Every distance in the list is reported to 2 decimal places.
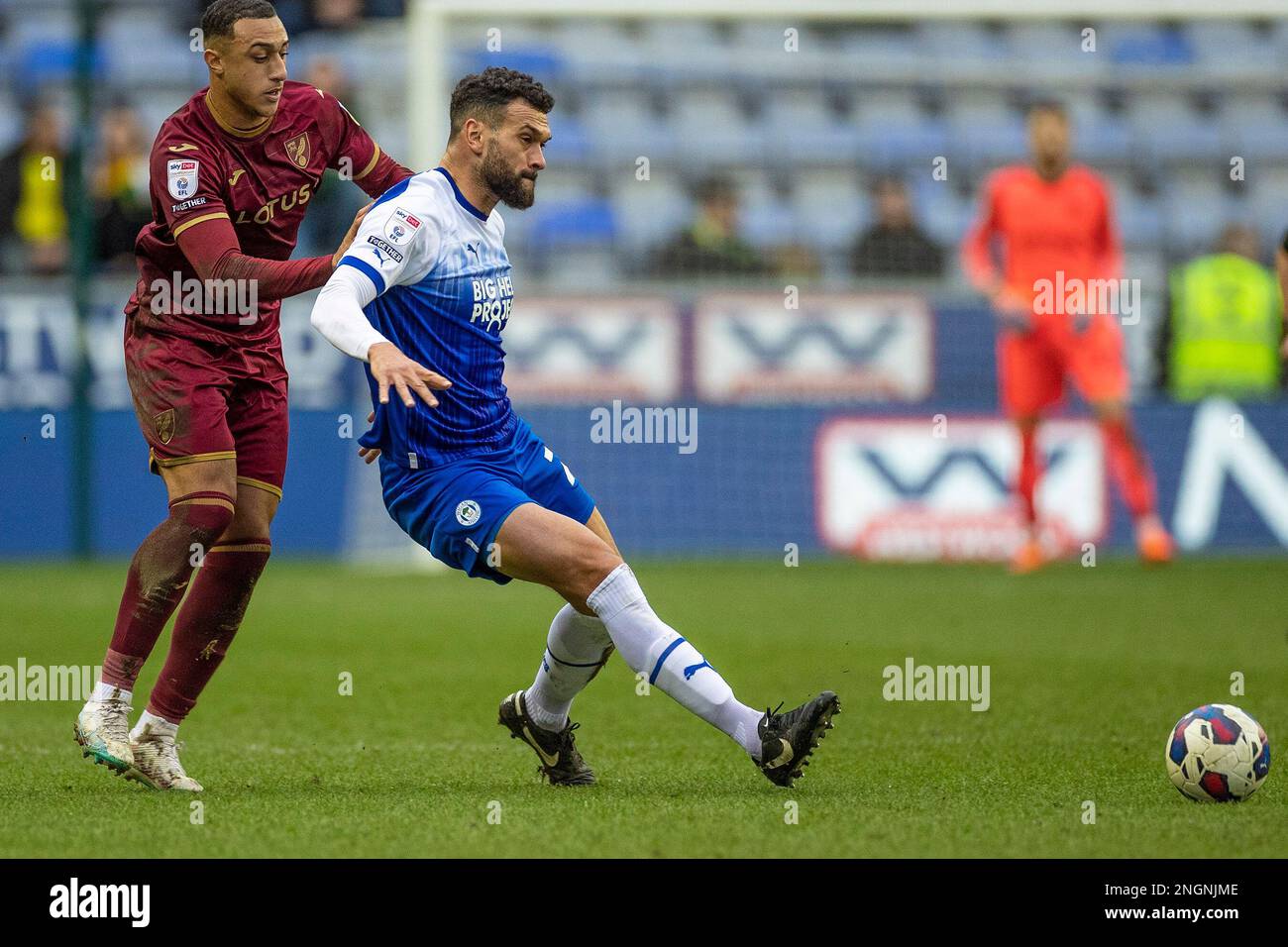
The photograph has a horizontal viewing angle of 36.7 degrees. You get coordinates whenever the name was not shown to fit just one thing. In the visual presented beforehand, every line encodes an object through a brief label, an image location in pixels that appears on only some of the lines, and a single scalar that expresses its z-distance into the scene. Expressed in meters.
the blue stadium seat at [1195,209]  16.55
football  5.29
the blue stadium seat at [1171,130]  16.19
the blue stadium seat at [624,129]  16.30
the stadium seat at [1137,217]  16.78
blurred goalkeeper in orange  12.88
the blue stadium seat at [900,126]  16.22
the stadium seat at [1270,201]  16.45
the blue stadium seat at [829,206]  16.11
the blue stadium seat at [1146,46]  16.73
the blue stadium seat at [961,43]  17.00
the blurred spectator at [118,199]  14.42
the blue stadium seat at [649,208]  15.48
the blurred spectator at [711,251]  14.73
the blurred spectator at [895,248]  15.08
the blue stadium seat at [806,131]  16.34
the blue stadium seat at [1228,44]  16.11
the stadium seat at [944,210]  16.58
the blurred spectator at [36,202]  14.70
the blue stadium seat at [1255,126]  16.05
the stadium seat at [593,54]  16.56
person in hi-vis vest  14.90
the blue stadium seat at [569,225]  15.68
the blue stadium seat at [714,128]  16.42
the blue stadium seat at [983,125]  16.25
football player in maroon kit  5.53
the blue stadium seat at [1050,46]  17.02
